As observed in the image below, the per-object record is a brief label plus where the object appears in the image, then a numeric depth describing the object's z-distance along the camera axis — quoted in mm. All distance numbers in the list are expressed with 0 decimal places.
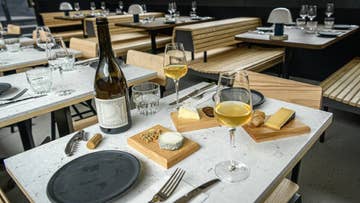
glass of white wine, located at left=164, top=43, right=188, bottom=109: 1327
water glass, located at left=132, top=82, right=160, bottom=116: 1274
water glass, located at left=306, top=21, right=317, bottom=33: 3309
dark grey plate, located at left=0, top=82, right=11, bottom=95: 1629
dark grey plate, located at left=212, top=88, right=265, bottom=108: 1289
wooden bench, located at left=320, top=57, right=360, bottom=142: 2316
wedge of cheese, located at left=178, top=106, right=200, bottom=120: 1153
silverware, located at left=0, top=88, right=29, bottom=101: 1526
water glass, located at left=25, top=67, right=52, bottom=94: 1595
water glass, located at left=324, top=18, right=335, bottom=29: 3397
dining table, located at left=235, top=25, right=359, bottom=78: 2637
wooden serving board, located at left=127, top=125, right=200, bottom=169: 910
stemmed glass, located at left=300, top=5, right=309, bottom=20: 3468
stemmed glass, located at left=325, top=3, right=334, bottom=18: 3447
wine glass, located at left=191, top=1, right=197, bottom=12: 5072
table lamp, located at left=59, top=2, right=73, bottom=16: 5670
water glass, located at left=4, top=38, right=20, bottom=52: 2920
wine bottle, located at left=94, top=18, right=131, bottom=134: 1065
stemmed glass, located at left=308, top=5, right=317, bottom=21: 3406
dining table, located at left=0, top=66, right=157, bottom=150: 1378
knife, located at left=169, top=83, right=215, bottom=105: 1418
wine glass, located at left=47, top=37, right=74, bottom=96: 1987
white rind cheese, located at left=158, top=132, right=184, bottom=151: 954
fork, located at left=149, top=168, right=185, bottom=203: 773
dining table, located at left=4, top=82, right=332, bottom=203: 803
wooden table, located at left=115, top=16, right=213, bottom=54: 4066
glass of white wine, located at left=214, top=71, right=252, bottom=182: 859
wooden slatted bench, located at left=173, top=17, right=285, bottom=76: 3347
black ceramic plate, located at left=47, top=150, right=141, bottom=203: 779
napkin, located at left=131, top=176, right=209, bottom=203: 771
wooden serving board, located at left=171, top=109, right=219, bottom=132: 1110
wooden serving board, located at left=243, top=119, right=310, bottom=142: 1029
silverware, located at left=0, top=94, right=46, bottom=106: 1470
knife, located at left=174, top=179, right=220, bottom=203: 761
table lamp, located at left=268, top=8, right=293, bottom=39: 2734
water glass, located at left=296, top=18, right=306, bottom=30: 3677
